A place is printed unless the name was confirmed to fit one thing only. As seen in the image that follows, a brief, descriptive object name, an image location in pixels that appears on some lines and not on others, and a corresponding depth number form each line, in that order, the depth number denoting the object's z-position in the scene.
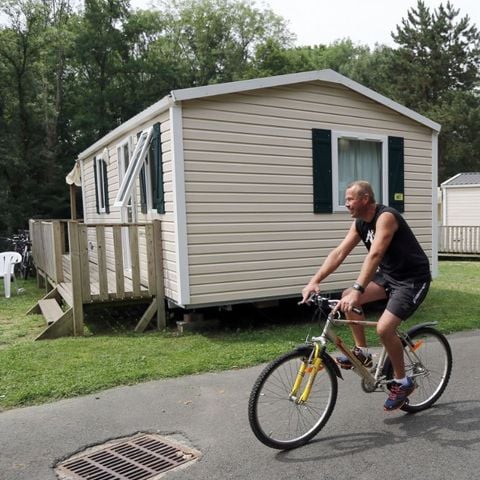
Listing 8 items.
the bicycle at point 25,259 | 13.30
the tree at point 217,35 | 32.47
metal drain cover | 3.09
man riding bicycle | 3.40
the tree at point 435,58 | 32.50
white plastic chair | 10.00
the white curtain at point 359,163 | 7.61
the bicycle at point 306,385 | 3.19
